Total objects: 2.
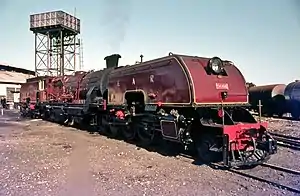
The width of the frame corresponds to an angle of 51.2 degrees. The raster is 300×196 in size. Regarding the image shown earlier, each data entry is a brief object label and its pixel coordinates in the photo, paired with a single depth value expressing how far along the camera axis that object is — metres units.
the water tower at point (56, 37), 45.62
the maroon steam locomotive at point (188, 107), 7.83
